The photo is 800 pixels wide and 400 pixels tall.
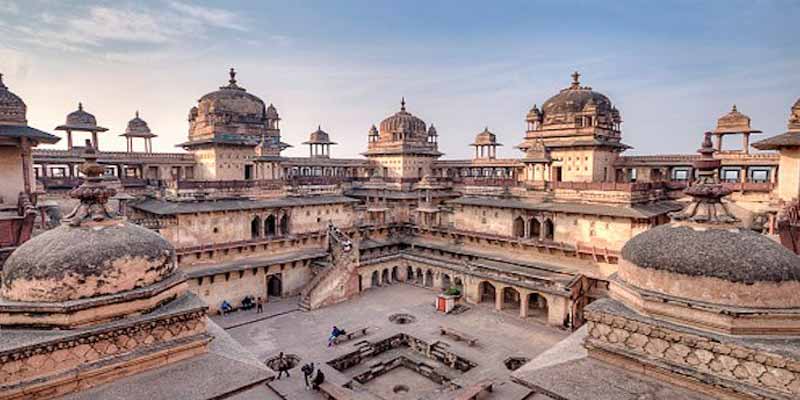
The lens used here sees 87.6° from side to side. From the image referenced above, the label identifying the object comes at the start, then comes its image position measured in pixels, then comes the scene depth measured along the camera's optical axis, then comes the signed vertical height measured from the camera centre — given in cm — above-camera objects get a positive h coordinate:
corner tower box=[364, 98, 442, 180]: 4666 +302
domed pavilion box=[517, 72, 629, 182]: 3538 +364
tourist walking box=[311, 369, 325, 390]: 1790 -880
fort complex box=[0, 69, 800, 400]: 855 -284
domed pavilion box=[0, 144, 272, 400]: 846 -322
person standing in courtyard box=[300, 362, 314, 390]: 1855 -877
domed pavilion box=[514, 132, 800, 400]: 798 -307
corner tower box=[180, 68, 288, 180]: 3650 +371
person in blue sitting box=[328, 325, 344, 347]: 2238 -869
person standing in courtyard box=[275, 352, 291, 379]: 1948 -904
